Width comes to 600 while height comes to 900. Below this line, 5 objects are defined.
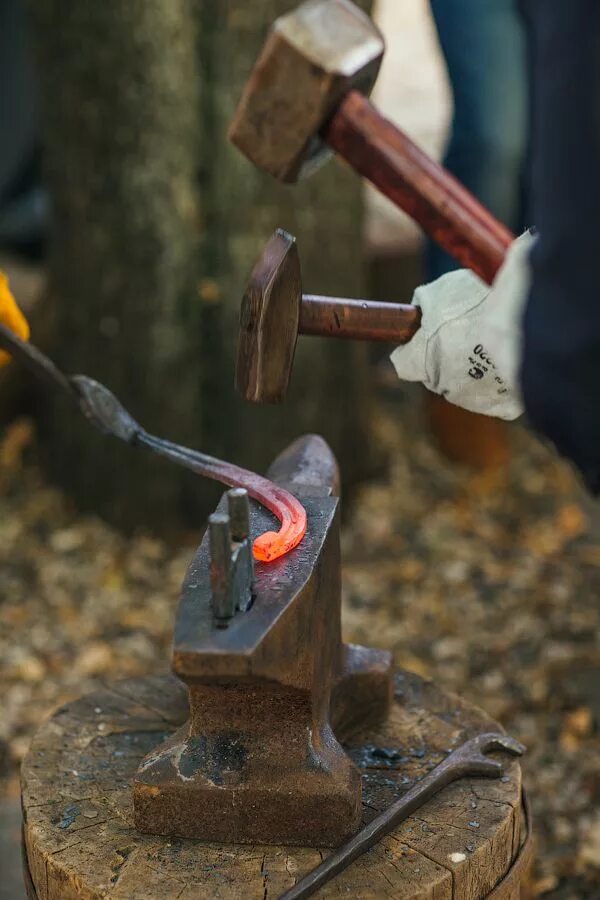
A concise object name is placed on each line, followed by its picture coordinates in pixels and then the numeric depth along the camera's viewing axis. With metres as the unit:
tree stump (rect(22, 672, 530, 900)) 2.11
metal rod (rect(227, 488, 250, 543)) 2.07
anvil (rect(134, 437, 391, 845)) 2.13
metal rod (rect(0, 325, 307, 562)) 2.23
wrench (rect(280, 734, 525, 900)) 2.10
